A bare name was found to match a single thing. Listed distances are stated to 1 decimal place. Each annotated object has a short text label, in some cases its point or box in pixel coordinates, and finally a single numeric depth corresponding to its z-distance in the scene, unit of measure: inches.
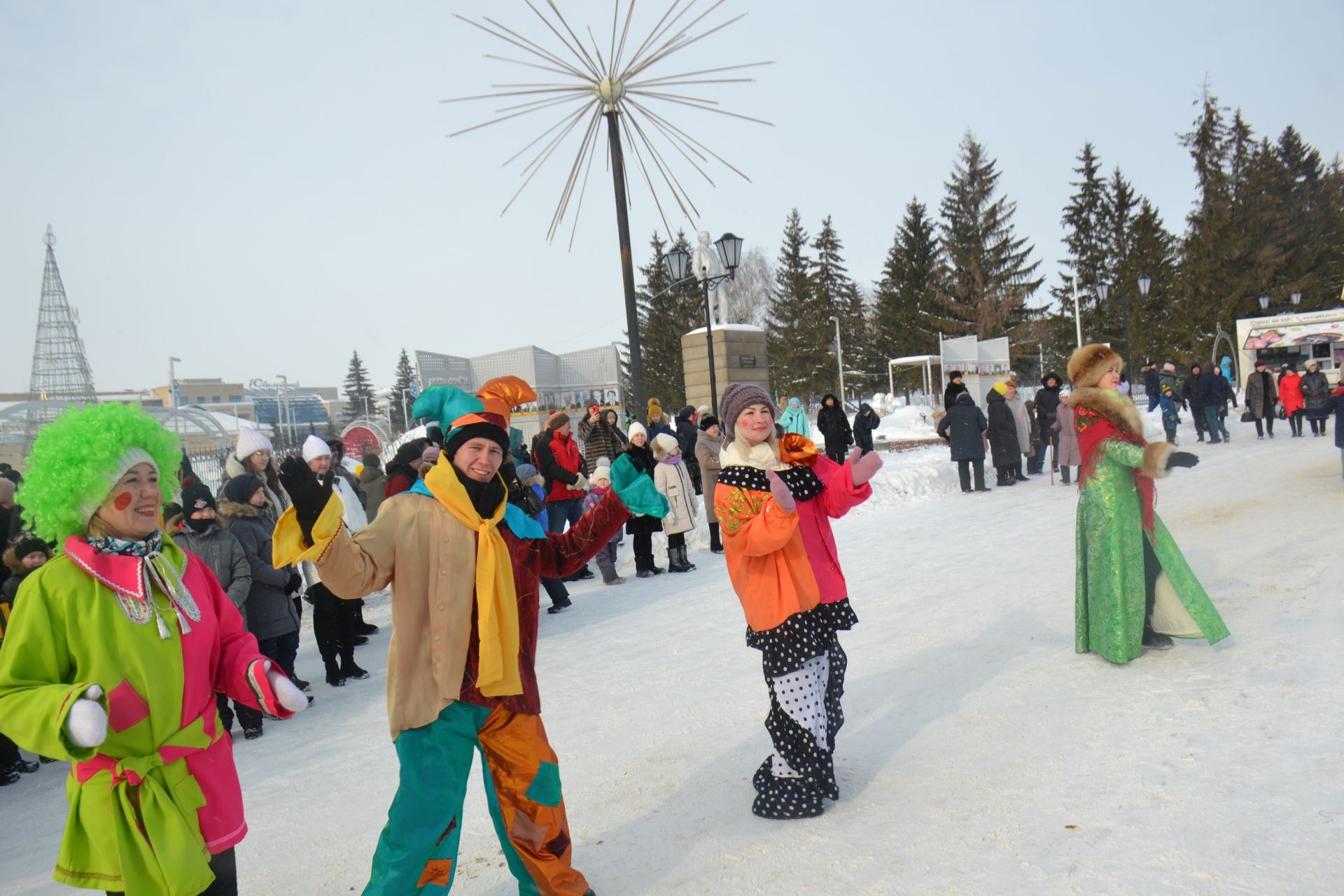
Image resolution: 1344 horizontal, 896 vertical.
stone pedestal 706.8
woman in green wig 87.0
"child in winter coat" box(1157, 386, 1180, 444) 667.4
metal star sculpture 321.1
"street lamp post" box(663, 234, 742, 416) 487.2
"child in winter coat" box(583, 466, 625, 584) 378.9
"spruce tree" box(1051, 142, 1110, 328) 1967.3
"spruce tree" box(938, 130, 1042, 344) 1850.4
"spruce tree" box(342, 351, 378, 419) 3786.9
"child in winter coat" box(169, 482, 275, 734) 218.8
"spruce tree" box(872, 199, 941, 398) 1924.2
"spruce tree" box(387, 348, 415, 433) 2138.0
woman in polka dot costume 134.2
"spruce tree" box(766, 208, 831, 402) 2014.0
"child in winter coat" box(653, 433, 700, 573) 384.8
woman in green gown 190.4
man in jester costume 106.3
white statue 572.3
